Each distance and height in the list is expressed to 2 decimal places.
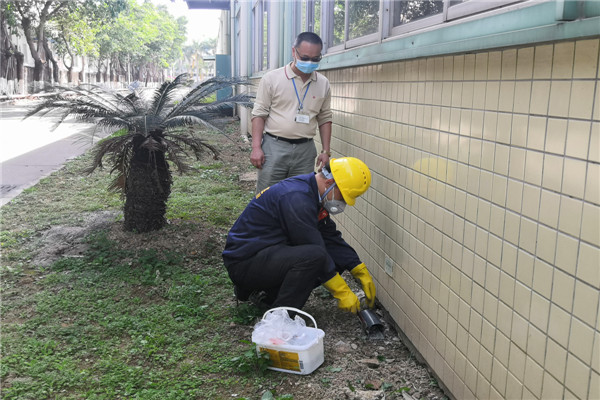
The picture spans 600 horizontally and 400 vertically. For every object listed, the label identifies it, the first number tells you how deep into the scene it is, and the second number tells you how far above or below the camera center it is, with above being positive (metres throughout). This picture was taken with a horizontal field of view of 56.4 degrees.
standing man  4.84 -0.25
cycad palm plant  5.34 -0.39
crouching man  3.59 -0.96
